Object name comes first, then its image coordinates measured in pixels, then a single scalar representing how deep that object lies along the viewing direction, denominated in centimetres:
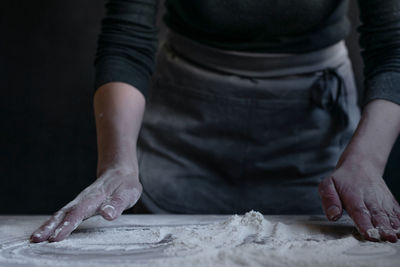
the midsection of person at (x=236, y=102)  110
